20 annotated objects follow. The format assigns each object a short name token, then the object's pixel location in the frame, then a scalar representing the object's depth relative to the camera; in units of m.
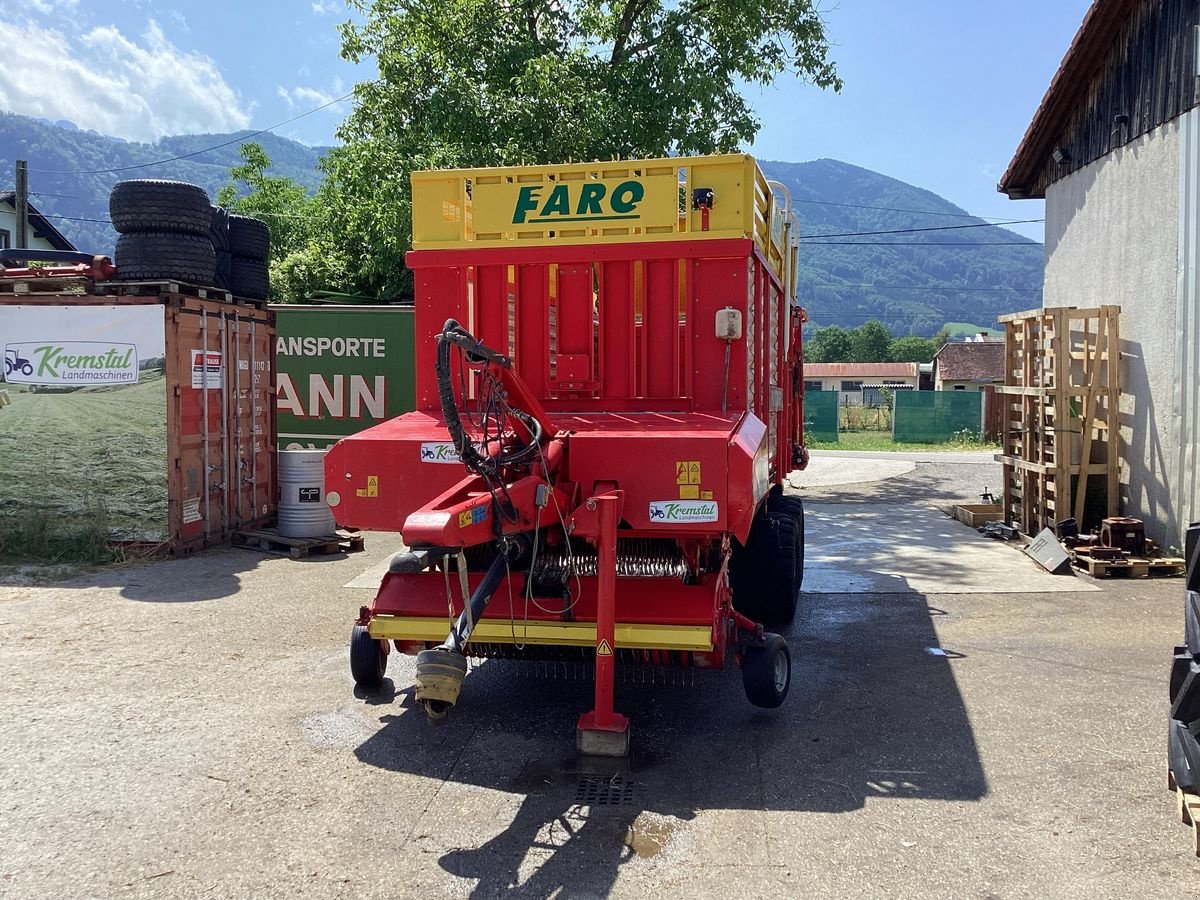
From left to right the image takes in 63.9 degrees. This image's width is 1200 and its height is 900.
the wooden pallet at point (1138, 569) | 9.25
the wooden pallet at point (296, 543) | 10.39
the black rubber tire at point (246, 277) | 11.29
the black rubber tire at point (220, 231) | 10.85
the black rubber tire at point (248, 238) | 11.20
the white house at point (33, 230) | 36.00
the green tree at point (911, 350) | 119.27
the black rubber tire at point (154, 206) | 9.66
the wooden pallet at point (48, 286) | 10.00
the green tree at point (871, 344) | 116.56
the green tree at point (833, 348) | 117.50
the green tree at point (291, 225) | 17.28
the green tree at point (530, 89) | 14.97
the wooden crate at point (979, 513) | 13.04
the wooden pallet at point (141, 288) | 9.88
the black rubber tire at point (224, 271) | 10.99
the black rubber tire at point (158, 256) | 9.83
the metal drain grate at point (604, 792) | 4.23
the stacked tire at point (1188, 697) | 3.53
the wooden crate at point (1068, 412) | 10.70
